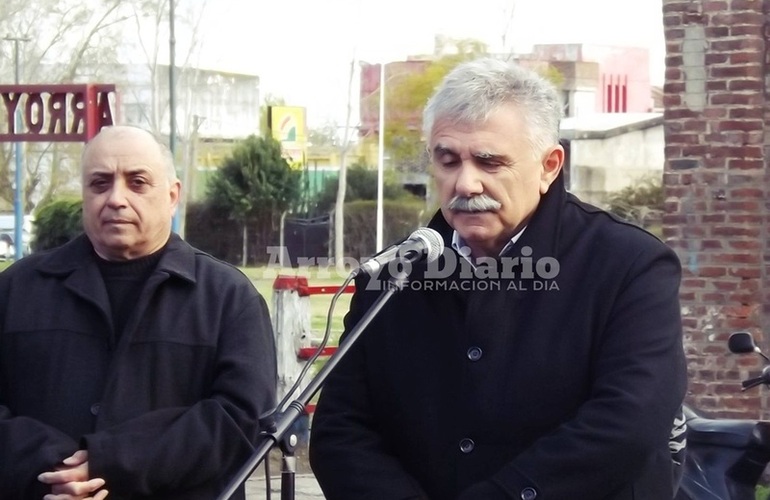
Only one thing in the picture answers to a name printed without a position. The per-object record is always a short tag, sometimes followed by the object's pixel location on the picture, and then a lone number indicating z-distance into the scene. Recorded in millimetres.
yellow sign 51844
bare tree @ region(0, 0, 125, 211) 42062
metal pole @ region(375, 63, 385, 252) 45812
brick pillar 7422
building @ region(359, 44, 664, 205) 47938
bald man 3451
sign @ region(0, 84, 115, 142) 9242
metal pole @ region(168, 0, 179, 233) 34366
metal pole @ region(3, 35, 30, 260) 28459
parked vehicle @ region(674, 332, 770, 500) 5363
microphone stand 2578
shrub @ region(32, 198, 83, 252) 21672
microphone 2766
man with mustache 2740
